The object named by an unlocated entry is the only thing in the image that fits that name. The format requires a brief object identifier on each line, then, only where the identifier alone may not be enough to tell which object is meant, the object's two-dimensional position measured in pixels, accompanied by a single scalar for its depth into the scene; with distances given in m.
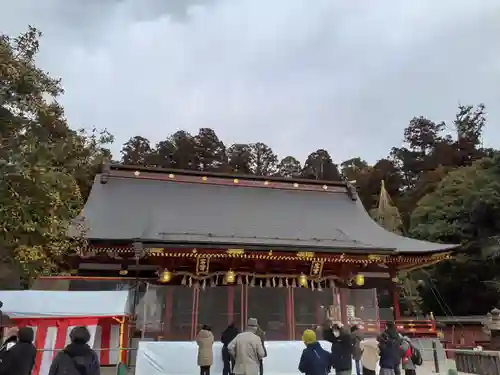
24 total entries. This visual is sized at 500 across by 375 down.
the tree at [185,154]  45.75
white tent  8.08
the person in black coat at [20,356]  4.38
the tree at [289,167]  50.78
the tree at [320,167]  49.44
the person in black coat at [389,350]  6.45
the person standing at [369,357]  6.62
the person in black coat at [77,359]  3.85
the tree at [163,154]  44.66
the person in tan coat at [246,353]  5.69
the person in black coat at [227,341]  8.07
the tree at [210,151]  46.56
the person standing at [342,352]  5.61
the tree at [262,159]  50.06
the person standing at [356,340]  7.10
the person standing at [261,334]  7.63
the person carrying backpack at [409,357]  6.83
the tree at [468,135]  42.25
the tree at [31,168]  5.96
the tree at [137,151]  44.00
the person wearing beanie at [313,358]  5.13
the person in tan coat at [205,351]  7.97
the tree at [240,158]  47.94
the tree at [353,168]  47.54
